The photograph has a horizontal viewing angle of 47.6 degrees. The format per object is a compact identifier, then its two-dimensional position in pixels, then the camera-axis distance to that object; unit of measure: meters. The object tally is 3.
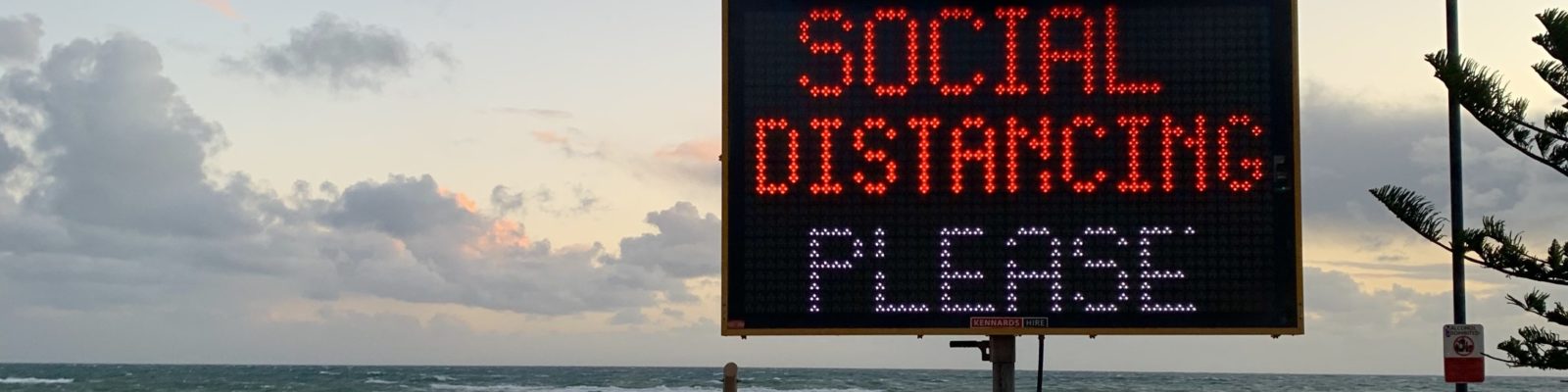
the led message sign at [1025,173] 10.00
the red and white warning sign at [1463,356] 11.73
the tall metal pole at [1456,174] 12.18
